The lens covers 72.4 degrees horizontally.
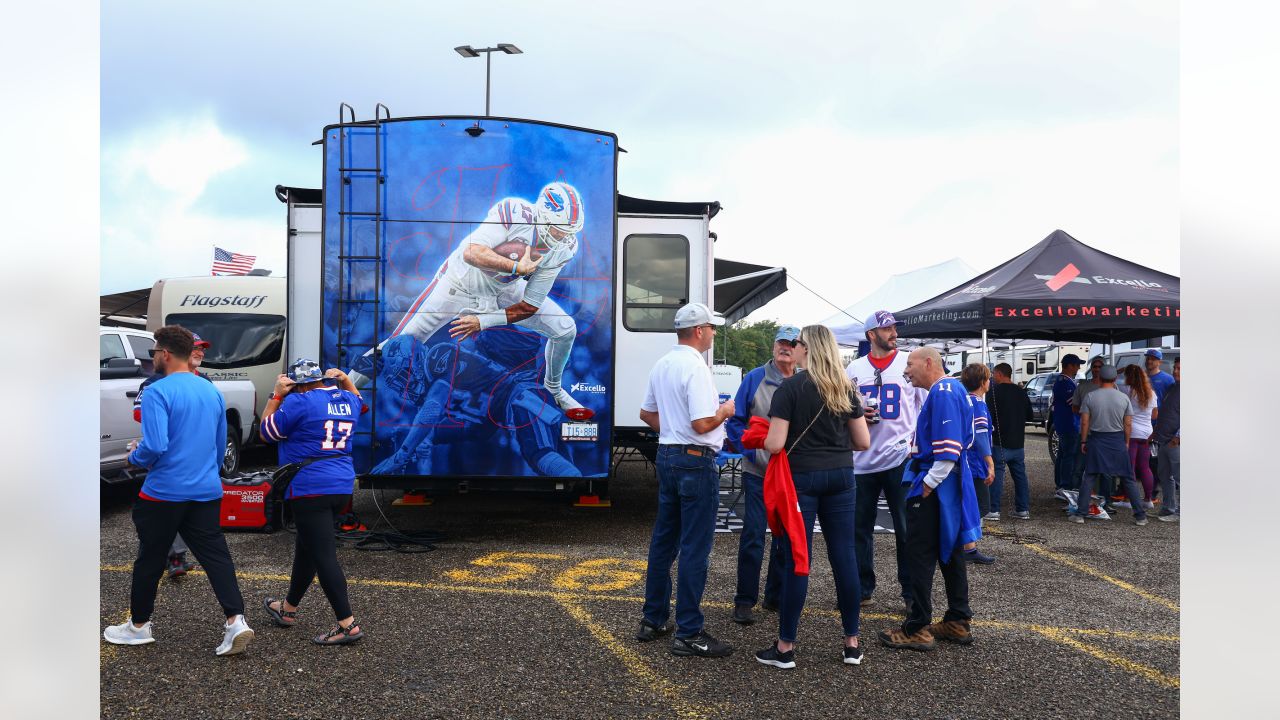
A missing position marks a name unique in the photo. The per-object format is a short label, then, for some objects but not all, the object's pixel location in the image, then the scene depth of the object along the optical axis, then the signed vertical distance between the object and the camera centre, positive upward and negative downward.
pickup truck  8.79 -0.36
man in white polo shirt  4.74 -0.64
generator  8.03 -1.26
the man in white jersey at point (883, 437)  5.50 -0.44
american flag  17.69 +2.13
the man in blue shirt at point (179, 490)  4.60 -0.67
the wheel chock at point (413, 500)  9.91 -1.54
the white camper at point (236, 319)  12.52 +0.66
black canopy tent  10.05 +0.82
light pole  14.21 +5.18
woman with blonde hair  4.48 -0.47
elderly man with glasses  5.33 -0.73
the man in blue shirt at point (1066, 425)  10.52 -0.69
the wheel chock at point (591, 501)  8.54 -1.33
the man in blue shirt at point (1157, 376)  10.52 -0.10
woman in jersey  4.82 -0.59
